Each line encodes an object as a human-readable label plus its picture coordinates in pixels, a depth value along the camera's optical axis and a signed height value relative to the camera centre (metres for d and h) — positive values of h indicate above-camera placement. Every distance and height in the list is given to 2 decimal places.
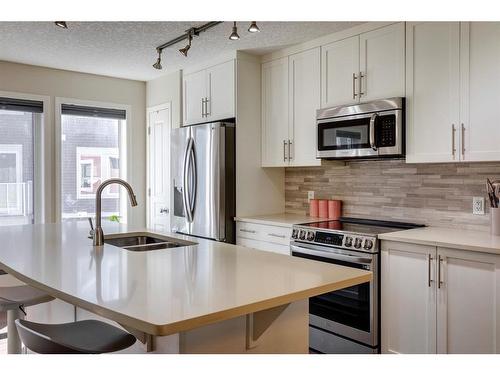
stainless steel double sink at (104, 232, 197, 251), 2.58 -0.39
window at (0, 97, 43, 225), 4.43 +0.20
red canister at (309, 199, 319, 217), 3.90 -0.27
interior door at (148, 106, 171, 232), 4.97 +0.10
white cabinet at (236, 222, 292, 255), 3.47 -0.49
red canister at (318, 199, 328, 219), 3.82 -0.27
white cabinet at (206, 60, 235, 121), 4.02 +0.80
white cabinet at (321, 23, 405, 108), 3.02 +0.80
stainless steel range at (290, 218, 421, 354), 2.80 -0.76
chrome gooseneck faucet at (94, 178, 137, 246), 2.35 -0.20
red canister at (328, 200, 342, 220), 3.74 -0.27
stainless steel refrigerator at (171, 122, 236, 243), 3.93 -0.02
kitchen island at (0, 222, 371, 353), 1.28 -0.37
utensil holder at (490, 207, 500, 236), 2.62 -0.26
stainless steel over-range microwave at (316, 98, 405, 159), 2.97 +0.34
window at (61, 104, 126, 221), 4.82 +0.24
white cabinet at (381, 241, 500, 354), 2.33 -0.69
